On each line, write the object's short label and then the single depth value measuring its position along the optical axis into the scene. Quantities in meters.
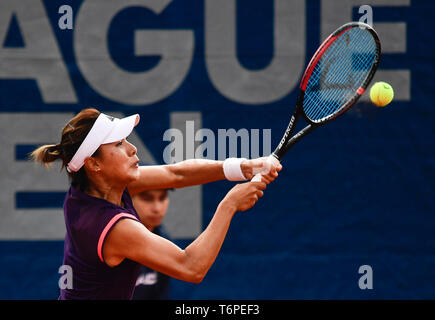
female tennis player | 4.54
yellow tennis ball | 6.24
